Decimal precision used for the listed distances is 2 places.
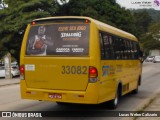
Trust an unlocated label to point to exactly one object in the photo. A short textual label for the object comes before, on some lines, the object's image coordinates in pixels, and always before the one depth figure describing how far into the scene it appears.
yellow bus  10.02
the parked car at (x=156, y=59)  73.68
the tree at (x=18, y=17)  37.66
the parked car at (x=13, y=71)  39.44
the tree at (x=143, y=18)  129.38
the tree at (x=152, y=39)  94.00
